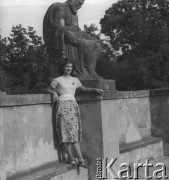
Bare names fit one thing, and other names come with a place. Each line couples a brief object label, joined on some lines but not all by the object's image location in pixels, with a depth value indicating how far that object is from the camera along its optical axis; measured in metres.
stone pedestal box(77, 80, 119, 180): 6.98
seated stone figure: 7.30
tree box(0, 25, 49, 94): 28.09
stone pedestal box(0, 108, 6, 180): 5.04
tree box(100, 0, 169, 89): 24.00
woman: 6.47
